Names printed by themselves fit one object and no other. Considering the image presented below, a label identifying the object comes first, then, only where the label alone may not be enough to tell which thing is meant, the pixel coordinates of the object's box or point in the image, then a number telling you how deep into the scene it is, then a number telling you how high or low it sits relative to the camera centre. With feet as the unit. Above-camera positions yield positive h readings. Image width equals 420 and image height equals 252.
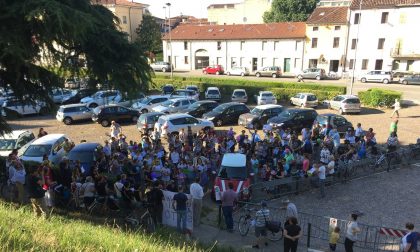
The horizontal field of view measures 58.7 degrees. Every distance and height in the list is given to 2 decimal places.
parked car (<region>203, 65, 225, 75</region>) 182.97 -10.57
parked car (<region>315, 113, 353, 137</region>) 72.08 -14.18
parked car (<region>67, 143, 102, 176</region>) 50.39 -14.38
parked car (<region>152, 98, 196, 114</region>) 90.99 -13.87
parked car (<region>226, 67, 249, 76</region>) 177.58 -10.93
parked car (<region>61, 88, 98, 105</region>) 108.17 -14.39
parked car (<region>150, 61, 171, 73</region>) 196.73 -9.59
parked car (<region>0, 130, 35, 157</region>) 58.44 -14.55
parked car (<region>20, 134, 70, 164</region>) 53.88 -14.57
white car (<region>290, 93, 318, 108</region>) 103.71 -14.47
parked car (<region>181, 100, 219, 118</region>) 88.28 -14.11
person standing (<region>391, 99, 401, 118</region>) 88.43 -13.98
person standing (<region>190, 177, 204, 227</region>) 38.22 -15.13
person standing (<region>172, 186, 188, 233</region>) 35.94 -15.43
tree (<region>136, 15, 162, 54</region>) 222.69 +11.45
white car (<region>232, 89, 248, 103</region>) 110.32 -13.99
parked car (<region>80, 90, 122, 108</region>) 96.99 -13.66
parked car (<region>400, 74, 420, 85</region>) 140.97 -12.06
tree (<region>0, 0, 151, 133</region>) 26.03 +0.07
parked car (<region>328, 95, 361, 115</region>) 94.89 -14.25
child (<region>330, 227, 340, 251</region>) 33.20 -16.79
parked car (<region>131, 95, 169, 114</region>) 94.73 -13.70
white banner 37.40 -16.29
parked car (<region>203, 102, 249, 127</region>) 84.07 -14.63
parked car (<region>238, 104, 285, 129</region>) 80.89 -14.66
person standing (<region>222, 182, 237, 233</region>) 37.06 -15.12
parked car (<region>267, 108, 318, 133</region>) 75.56 -14.48
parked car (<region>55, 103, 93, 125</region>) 88.51 -15.07
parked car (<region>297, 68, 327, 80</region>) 159.84 -11.18
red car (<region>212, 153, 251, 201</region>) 43.80 -15.35
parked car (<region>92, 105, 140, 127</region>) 85.15 -14.93
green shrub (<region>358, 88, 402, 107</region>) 102.53 -13.53
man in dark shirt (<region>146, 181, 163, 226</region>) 36.76 -14.72
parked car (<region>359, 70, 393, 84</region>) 145.59 -11.52
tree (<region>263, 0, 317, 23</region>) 218.38 +22.12
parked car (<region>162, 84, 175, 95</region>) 120.64 -13.03
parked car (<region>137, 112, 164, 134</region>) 77.10 -14.68
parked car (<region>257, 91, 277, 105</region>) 105.50 -14.06
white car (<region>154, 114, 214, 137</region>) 72.02 -14.64
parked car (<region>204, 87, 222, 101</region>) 114.83 -13.87
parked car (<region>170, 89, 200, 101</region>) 110.22 -13.10
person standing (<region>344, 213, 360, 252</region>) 31.78 -15.69
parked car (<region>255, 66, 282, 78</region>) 169.68 -10.88
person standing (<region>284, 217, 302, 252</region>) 31.27 -15.27
